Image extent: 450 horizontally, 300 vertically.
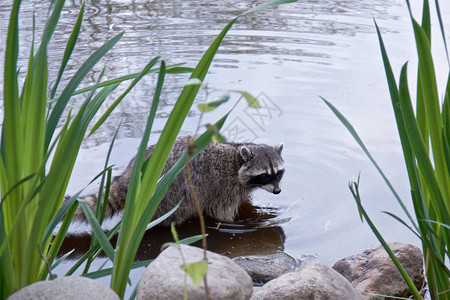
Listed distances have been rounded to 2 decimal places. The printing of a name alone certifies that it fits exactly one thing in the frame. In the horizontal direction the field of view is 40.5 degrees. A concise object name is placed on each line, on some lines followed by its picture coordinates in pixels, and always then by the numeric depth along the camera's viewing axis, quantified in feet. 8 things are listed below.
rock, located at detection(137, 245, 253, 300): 7.42
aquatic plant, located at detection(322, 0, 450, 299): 7.40
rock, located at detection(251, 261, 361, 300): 9.52
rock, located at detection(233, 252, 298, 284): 12.66
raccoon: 16.15
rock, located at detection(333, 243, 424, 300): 11.84
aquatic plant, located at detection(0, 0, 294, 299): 7.04
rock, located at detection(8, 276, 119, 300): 7.03
